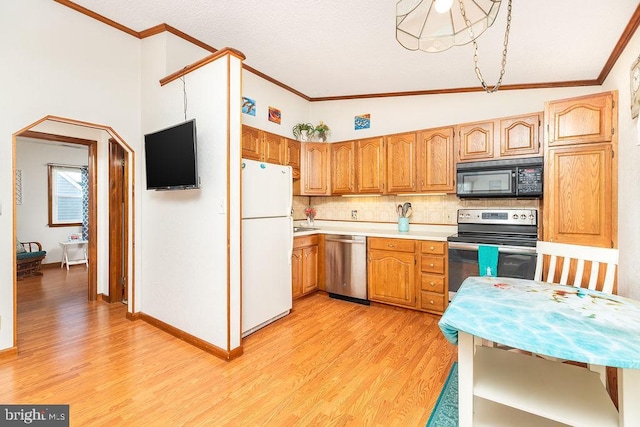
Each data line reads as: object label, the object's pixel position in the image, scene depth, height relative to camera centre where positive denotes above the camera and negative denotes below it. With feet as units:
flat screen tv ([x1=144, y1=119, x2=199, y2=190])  7.75 +1.57
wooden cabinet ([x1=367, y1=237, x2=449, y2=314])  10.50 -2.33
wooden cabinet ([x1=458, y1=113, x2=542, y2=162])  9.47 +2.50
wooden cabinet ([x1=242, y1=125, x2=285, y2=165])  11.24 +2.71
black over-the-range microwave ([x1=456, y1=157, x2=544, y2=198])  9.27 +1.12
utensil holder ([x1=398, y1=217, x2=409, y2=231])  12.71 -0.53
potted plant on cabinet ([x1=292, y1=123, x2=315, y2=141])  14.20 +3.94
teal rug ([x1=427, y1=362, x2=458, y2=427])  5.47 -3.92
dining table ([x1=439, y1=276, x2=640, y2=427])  3.22 -1.49
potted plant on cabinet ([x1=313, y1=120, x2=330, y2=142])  14.40 +4.01
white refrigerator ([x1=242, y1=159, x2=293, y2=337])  9.10 -1.04
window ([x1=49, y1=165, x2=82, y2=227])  18.94 +1.13
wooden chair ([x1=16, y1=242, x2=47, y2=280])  15.44 -2.64
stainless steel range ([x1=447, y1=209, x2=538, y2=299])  9.01 -0.95
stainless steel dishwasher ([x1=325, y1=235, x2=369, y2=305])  12.00 -2.33
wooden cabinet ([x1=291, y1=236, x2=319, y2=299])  11.89 -2.27
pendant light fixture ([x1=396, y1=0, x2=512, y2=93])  3.82 +2.61
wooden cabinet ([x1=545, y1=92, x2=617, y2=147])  7.64 +2.50
